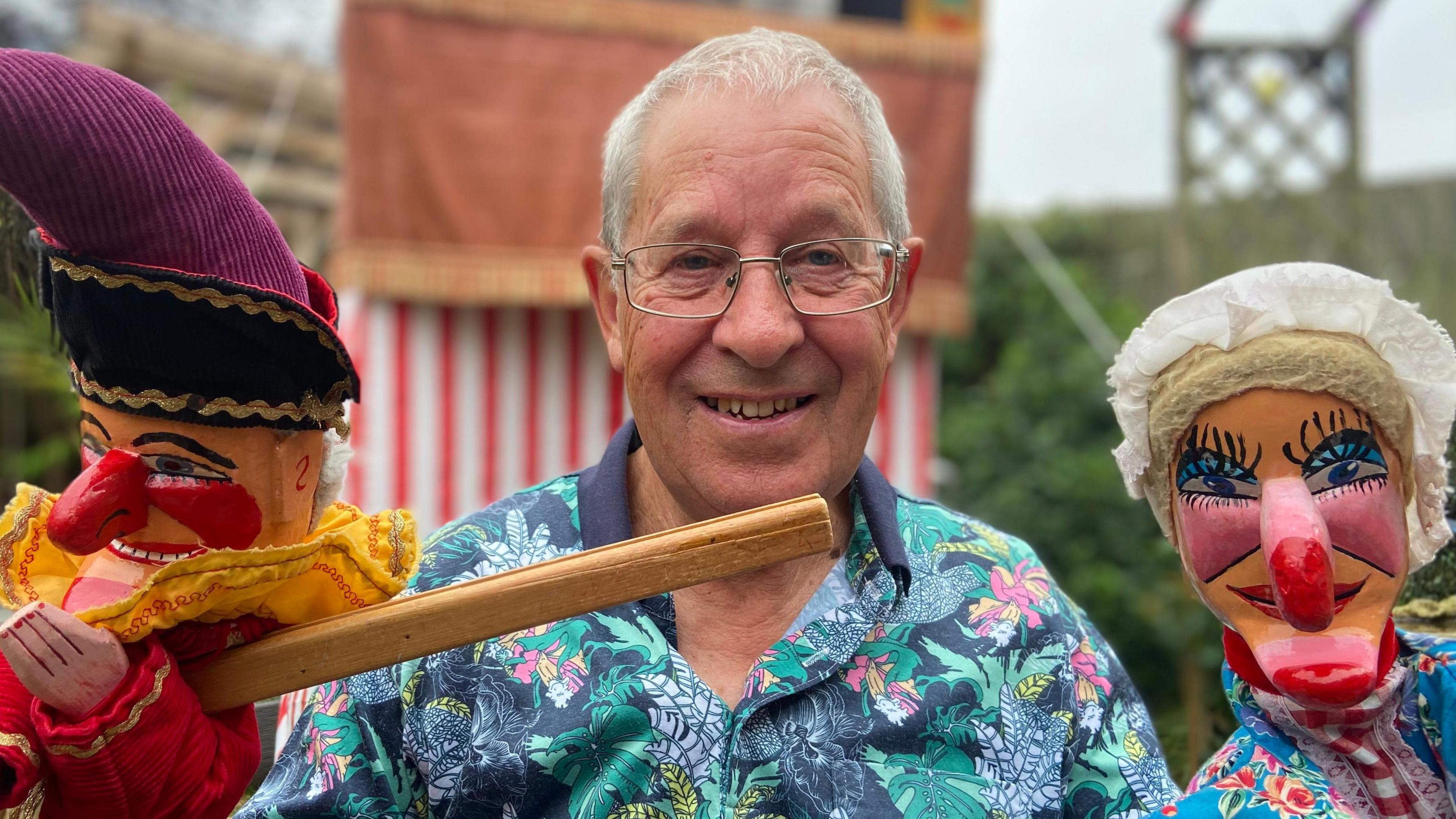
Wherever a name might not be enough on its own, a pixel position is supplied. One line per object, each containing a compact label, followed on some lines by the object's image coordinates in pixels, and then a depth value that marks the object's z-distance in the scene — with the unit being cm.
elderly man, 42
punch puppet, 32
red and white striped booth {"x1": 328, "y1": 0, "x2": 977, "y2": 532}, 125
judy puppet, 37
